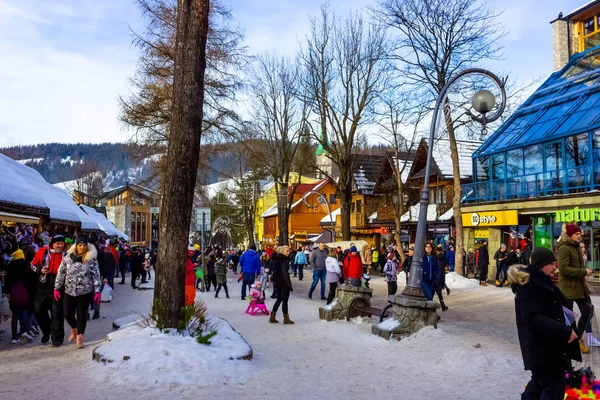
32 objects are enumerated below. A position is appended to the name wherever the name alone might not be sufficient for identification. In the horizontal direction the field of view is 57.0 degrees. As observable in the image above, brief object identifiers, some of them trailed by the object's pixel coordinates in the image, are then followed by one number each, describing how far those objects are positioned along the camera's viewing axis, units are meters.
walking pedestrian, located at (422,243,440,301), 12.74
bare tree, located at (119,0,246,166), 21.61
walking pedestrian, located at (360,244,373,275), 20.42
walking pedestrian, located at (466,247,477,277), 28.41
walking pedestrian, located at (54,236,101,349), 8.44
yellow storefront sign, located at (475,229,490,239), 29.77
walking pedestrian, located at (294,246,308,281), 28.55
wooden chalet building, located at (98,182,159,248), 85.44
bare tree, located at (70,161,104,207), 67.78
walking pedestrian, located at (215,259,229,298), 18.23
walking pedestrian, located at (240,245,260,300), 17.00
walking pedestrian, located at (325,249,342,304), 15.56
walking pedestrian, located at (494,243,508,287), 21.92
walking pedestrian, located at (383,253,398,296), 15.76
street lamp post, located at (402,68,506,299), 10.63
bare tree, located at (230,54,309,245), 36.19
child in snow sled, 13.63
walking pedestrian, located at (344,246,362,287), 16.41
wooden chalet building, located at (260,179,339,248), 63.22
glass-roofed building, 23.91
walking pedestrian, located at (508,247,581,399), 4.20
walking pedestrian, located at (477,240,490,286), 22.30
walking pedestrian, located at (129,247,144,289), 21.64
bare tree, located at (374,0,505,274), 24.36
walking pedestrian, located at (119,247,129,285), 25.28
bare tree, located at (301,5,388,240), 29.03
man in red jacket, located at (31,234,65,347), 8.91
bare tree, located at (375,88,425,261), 29.14
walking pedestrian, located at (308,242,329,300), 18.25
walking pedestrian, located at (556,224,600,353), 8.12
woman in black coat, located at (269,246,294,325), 11.77
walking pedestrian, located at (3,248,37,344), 8.66
